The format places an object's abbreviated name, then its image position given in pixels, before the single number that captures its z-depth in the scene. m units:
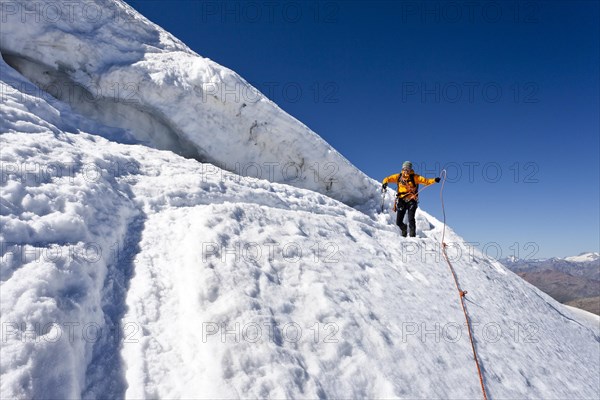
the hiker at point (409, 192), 11.00
